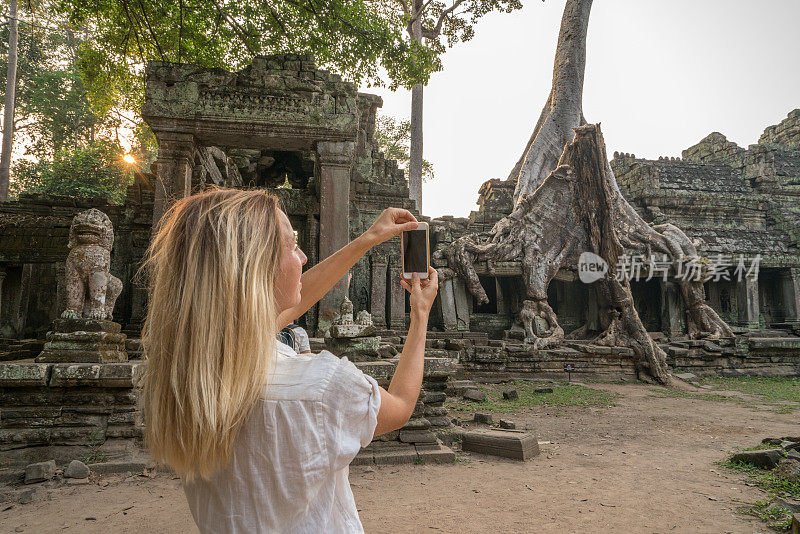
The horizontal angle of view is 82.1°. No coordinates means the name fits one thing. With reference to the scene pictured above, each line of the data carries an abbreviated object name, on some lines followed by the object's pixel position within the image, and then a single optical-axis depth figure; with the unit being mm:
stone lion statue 4707
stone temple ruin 4207
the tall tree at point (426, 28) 18016
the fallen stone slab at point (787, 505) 3158
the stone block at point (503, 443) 4570
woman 860
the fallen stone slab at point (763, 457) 4164
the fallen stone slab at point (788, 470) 3797
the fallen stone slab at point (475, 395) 7465
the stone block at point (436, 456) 4434
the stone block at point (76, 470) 3721
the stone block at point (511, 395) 7805
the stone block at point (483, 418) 5770
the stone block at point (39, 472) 3615
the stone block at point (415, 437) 4648
